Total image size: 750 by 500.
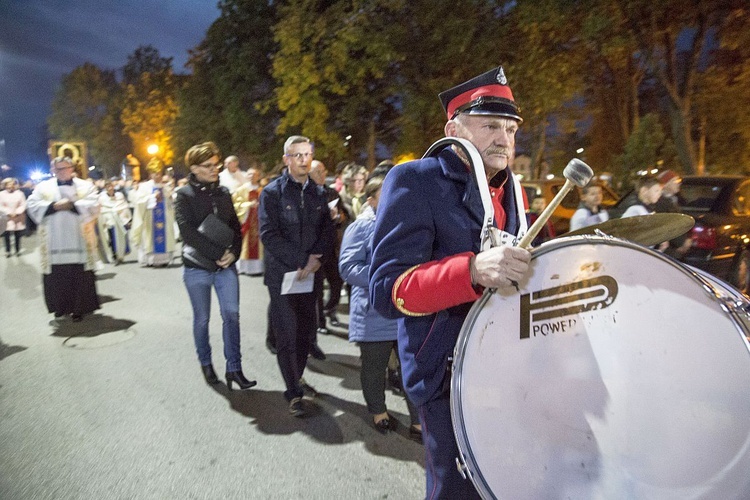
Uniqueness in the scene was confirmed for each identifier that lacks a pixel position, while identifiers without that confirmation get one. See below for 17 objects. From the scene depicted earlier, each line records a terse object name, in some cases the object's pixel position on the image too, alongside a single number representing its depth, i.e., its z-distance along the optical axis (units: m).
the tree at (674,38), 12.60
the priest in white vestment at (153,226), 11.87
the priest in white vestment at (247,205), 9.84
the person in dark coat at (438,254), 1.65
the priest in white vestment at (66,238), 6.70
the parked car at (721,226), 7.07
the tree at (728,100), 13.94
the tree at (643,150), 17.83
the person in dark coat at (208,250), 4.57
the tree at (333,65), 17.23
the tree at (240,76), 23.09
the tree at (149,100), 48.47
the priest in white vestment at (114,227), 12.51
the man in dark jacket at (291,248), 4.20
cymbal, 1.56
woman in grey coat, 3.88
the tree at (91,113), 58.28
